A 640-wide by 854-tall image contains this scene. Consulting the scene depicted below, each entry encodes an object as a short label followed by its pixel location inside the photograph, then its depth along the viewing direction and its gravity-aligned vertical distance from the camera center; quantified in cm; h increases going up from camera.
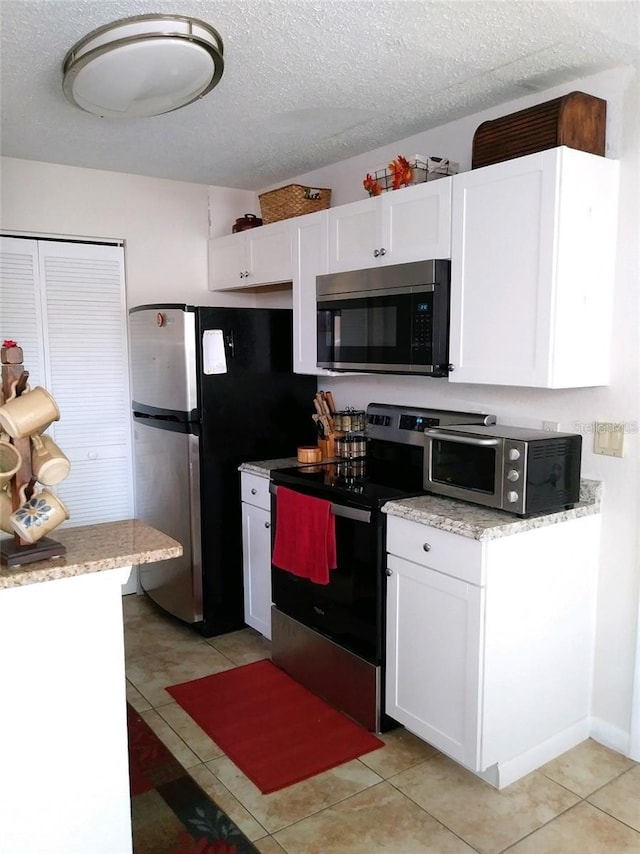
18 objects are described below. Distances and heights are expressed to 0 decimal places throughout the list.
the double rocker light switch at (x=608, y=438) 233 -33
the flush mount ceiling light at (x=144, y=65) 191 +86
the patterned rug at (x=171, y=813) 198 -148
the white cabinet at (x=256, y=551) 317 -100
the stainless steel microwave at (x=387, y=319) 252 +12
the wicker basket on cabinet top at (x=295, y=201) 330 +74
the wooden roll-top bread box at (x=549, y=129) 216 +74
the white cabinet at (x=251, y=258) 338 +49
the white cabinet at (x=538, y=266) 214 +27
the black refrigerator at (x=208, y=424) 325 -39
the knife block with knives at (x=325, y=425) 331 -39
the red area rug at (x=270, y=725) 238 -149
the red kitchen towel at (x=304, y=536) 265 -78
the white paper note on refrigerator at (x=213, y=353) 322 -3
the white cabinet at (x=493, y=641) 214 -101
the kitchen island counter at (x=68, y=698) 152 -84
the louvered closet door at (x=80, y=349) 353 -1
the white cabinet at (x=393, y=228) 250 +49
